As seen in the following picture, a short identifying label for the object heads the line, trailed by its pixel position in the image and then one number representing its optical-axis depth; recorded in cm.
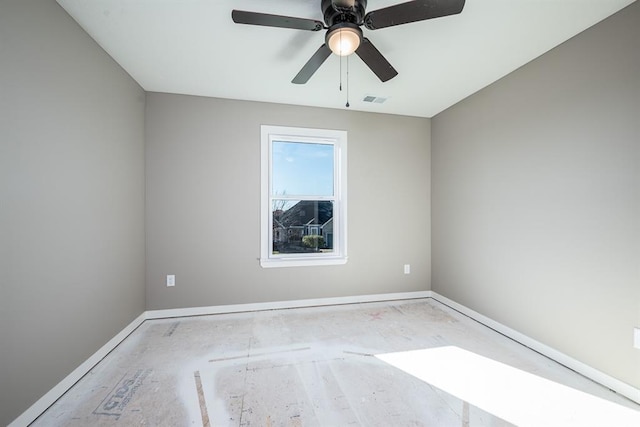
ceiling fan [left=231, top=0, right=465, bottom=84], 146
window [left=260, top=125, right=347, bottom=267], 335
